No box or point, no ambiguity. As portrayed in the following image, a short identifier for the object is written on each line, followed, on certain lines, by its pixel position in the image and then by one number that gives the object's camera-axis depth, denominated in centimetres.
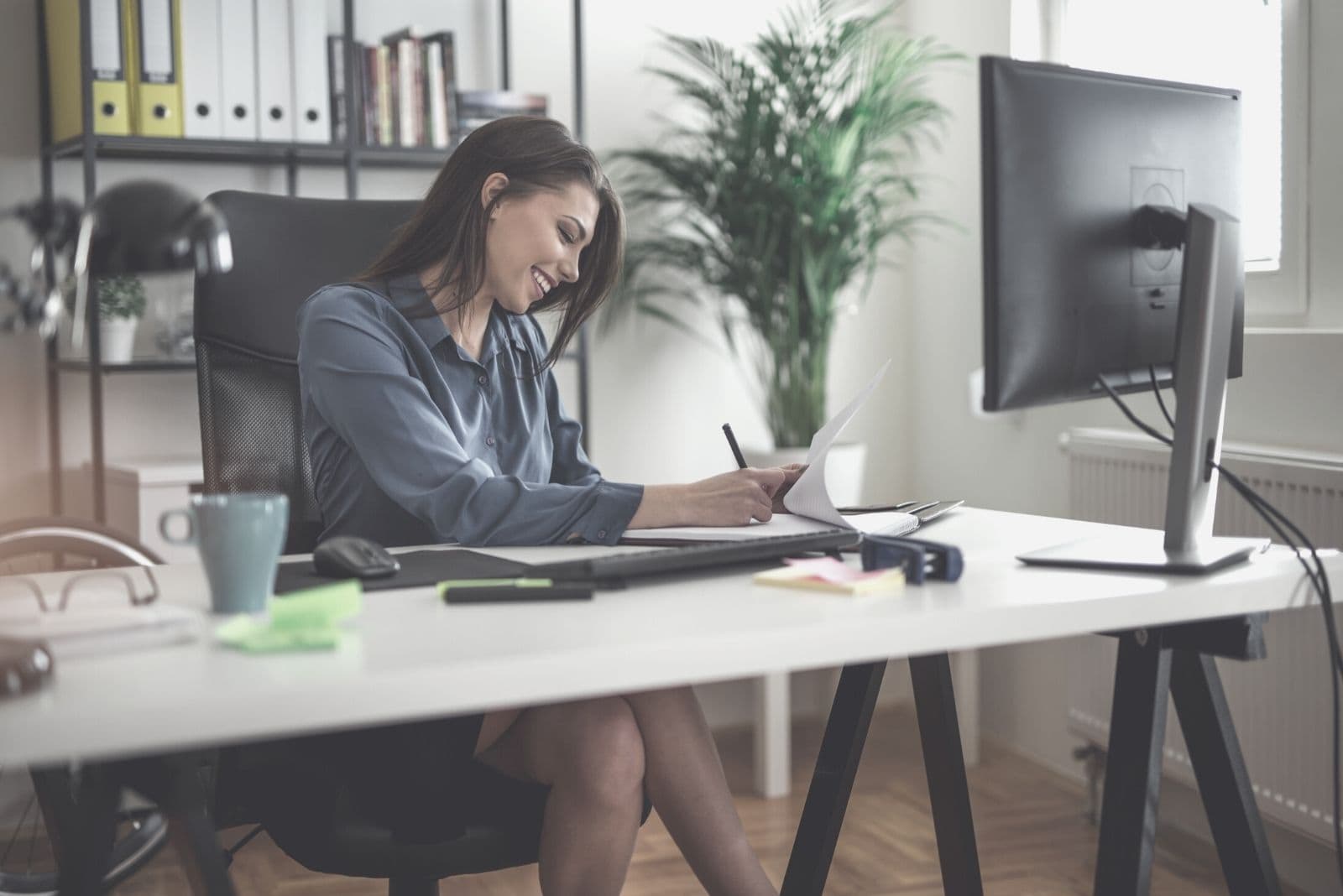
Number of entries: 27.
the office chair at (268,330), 173
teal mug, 104
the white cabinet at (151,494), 257
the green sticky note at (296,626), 92
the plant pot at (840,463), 308
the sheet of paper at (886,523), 144
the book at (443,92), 289
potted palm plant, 298
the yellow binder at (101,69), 256
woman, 133
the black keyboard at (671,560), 115
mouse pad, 120
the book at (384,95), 284
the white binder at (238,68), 266
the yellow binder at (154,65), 258
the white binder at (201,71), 262
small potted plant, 264
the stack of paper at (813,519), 138
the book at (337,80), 281
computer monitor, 125
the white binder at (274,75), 271
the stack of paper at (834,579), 112
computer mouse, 122
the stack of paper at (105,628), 91
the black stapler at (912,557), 116
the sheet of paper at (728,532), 140
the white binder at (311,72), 274
